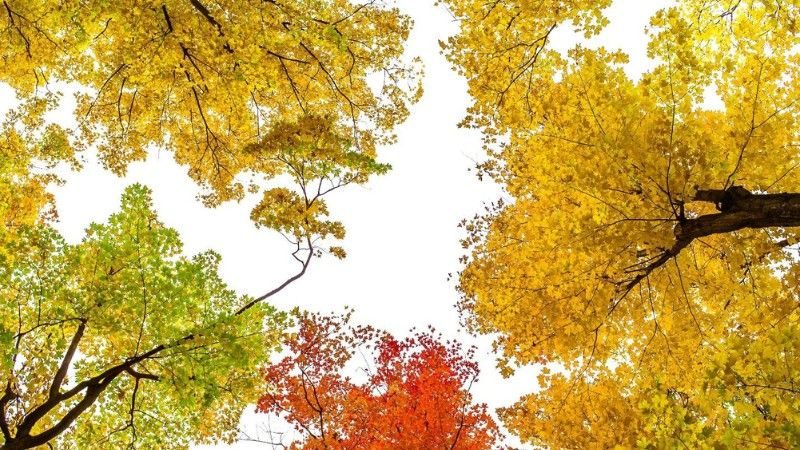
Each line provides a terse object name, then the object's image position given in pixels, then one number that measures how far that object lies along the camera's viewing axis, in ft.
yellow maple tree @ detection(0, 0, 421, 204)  25.12
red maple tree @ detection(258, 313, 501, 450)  42.22
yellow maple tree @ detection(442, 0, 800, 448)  16.01
